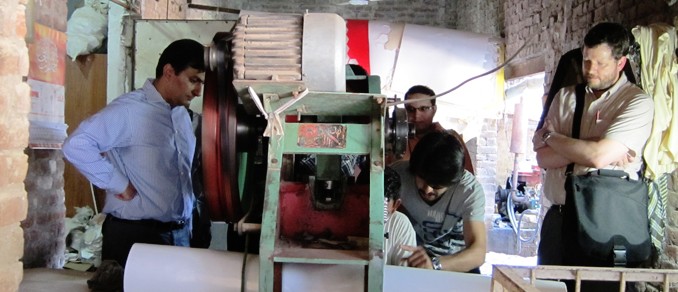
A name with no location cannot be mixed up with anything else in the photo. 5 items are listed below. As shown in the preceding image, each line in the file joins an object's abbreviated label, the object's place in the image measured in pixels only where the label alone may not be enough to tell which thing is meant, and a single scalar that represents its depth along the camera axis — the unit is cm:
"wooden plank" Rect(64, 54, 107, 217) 375
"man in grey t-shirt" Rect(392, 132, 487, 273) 222
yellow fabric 238
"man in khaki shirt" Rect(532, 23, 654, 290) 223
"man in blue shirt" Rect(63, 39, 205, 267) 207
